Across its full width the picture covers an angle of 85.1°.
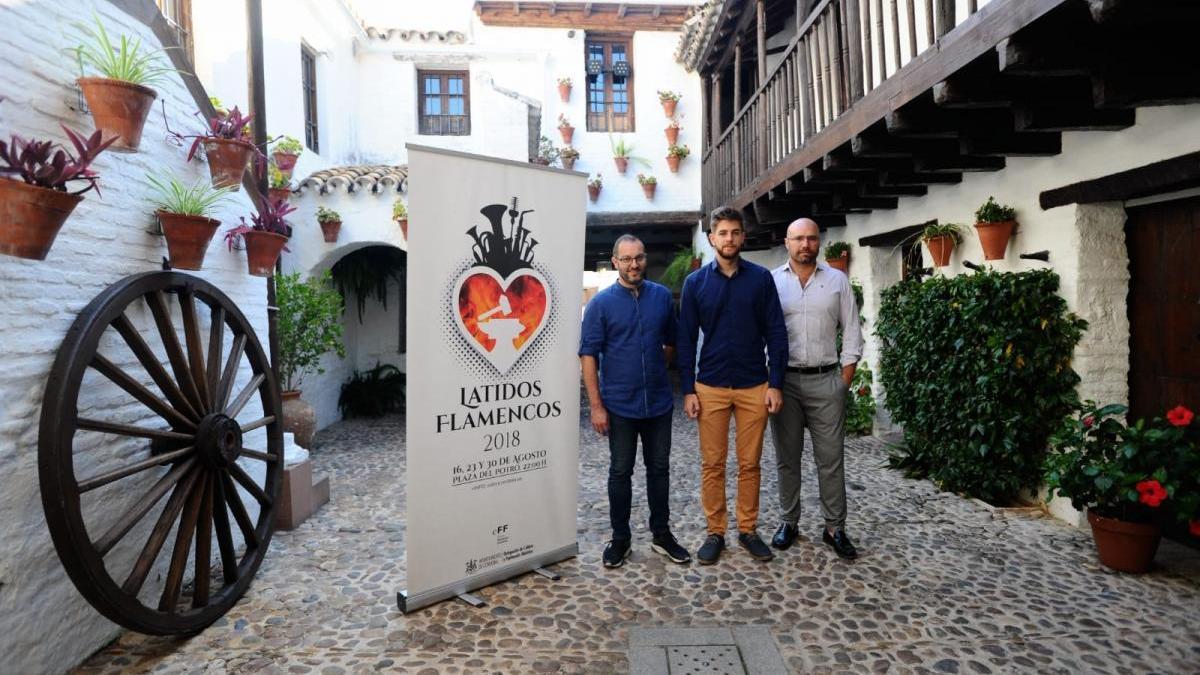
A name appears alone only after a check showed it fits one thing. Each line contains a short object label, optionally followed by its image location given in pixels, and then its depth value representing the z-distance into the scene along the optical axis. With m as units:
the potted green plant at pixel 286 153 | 7.74
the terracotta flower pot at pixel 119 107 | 2.72
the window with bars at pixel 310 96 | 9.05
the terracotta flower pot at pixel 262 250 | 3.94
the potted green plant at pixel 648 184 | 10.36
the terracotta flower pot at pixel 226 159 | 3.50
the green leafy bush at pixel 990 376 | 4.26
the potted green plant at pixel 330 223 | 8.20
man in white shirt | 3.68
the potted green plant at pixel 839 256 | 7.57
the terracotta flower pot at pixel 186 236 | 3.15
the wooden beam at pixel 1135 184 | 3.31
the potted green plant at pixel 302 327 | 6.20
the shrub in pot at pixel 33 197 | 2.17
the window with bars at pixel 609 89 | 10.70
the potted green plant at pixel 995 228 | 4.60
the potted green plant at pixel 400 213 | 8.22
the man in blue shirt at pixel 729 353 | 3.56
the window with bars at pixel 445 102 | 10.90
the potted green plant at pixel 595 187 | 10.26
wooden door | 3.71
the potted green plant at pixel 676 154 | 10.51
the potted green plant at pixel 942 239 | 5.29
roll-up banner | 3.16
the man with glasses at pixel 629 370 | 3.56
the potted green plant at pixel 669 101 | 10.55
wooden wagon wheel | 2.46
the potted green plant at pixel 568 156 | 10.14
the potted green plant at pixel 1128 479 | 3.26
